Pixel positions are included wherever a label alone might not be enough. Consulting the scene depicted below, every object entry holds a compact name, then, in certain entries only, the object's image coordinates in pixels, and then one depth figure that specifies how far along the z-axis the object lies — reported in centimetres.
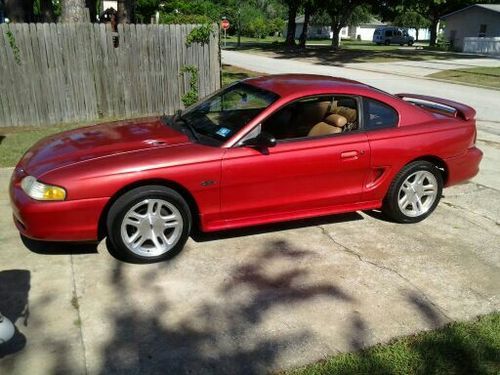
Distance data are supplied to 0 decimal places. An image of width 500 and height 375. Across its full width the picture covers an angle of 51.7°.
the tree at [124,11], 1469
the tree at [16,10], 1316
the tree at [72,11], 1105
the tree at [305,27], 4256
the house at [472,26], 4300
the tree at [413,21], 7335
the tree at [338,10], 3900
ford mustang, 394
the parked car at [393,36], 5656
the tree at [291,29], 4506
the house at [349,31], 8556
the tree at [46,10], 1770
